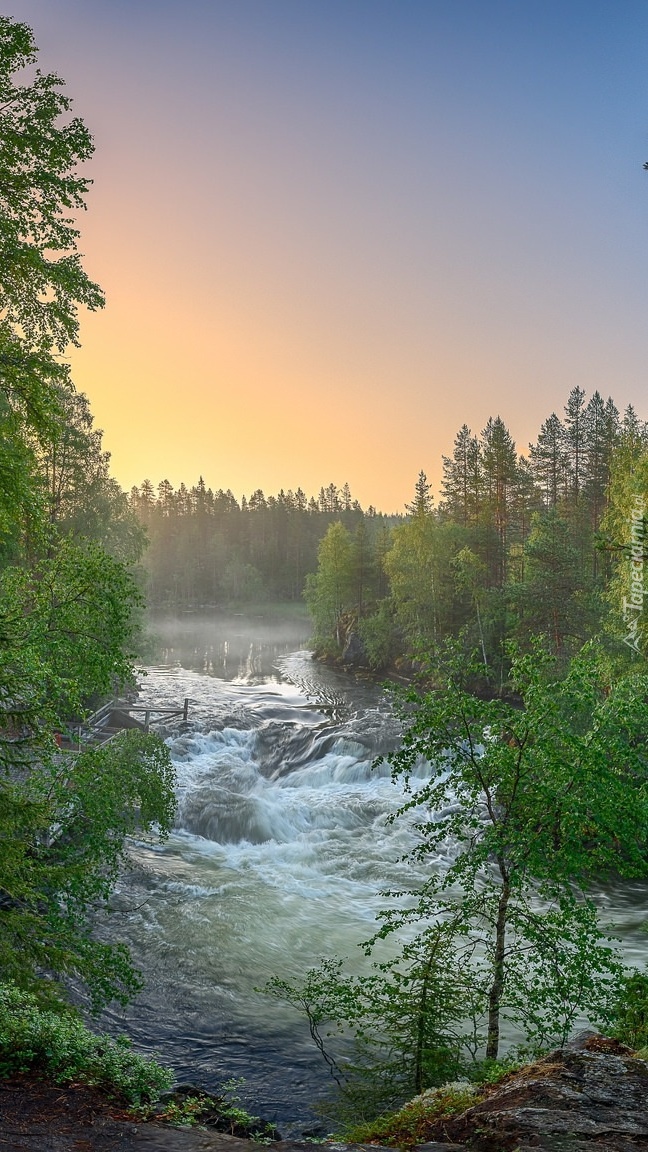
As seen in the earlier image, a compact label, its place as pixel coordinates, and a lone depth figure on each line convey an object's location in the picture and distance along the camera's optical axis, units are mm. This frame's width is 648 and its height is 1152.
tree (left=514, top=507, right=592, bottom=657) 36250
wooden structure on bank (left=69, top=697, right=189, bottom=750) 25500
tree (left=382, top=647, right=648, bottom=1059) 7562
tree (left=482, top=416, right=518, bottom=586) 58188
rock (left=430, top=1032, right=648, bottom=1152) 4660
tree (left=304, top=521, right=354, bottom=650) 64750
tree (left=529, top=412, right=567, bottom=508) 62656
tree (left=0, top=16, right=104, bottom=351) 7953
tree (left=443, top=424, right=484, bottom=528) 67688
